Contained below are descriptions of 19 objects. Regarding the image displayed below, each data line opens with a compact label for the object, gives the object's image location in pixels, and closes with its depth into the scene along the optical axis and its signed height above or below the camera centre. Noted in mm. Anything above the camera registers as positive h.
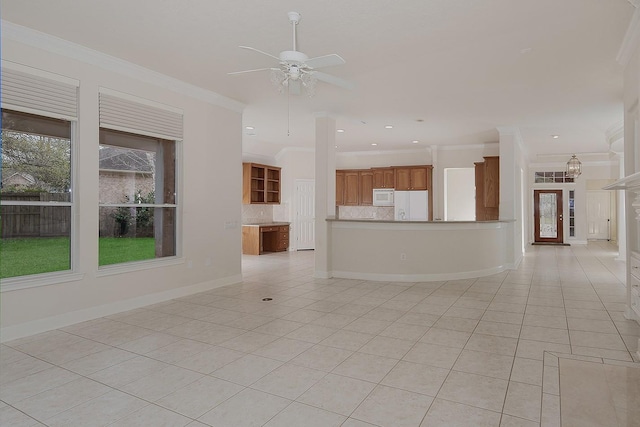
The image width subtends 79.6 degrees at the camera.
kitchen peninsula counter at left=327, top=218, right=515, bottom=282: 6426 -628
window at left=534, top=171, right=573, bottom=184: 12711 +1164
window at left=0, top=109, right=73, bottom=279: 3618 +188
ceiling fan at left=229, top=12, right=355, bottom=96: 3127 +1257
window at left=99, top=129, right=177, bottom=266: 4441 +202
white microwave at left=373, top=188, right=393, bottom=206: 10359 +440
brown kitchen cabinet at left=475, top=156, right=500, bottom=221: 8836 +516
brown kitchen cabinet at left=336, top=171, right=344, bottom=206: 11031 +717
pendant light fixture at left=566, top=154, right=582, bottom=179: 9555 +1130
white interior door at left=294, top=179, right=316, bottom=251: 10844 -31
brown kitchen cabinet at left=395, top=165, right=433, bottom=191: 9961 +924
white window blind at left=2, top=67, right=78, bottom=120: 3516 +1151
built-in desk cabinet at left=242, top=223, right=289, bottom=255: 9883 -672
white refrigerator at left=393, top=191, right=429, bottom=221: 9938 +198
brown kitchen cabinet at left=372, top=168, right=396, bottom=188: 10328 +956
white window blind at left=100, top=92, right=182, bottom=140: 4332 +1164
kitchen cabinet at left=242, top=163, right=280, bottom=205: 9820 +778
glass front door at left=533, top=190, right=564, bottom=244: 12789 -131
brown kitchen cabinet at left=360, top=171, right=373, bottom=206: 10641 +690
